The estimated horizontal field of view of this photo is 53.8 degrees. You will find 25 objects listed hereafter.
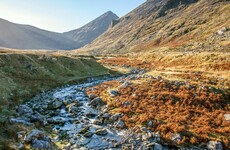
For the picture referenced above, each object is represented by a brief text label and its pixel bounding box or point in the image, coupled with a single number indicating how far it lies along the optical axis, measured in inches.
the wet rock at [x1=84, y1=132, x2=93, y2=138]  849.8
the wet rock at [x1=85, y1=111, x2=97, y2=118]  1071.9
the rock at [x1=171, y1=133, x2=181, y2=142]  790.4
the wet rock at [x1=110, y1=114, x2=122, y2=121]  1000.1
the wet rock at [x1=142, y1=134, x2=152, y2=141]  803.1
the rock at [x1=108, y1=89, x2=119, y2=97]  1320.7
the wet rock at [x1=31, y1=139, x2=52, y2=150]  713.3
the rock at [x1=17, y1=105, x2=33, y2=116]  1043.3
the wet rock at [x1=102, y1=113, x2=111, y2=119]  1023.3
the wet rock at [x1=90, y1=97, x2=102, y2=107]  1234.9
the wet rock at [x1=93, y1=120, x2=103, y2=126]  975.6
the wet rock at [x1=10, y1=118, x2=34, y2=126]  888.0
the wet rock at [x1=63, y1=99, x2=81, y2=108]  1252.7
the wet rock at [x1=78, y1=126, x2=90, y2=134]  885.2
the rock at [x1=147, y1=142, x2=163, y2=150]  745.9
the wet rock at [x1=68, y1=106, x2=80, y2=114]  1139.9
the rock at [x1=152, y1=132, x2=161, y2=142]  798.5
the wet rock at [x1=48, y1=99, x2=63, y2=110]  1206.9
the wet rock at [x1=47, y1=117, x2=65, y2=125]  986.7
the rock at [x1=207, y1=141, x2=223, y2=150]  745.9
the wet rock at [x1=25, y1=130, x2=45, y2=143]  743.8
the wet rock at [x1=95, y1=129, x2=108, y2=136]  864.9
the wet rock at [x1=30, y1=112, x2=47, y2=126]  957.2
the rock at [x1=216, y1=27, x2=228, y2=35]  4672.5
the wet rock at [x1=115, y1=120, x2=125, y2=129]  922.7
